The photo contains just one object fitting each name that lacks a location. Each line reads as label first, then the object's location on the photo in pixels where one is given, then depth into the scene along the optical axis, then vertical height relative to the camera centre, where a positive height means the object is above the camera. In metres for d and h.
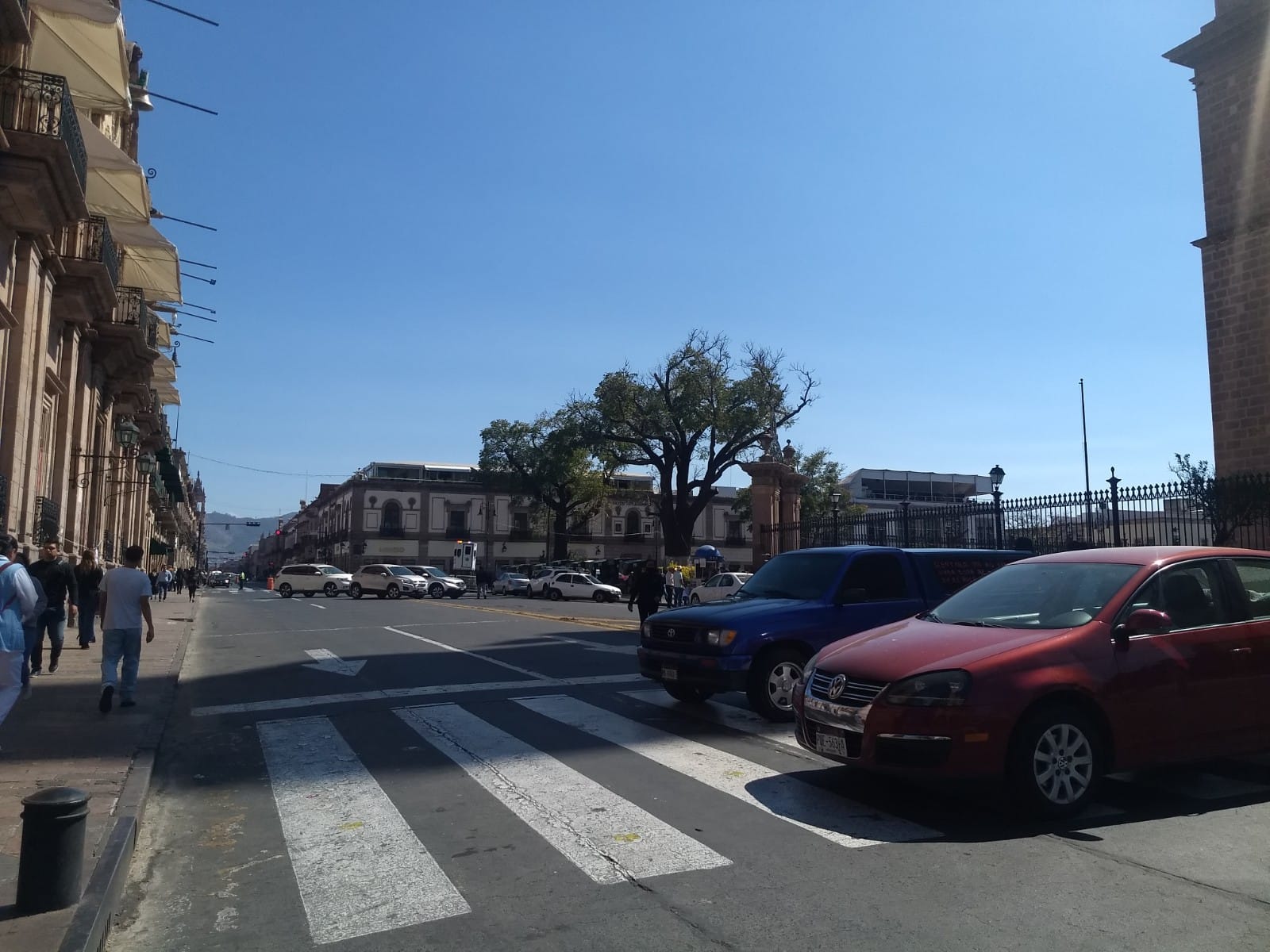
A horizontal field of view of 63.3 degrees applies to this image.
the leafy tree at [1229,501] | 17.22 +1.28
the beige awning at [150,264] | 23.48 +7.52
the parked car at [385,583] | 48.75 -0.47
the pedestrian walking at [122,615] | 10.12 -0.42
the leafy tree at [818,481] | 69.69 +6.73
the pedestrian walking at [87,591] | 18.02 -0.34
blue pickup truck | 9.70 -0.40
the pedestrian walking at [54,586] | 13.37 -0.20
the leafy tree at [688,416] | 52.22 +8.08
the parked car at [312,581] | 51.56 -0.40
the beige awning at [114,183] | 18.58 +7.51
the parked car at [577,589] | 53.75 -0.81
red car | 6.04 -0.64
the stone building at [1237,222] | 22.02 +7.74
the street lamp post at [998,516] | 19.83 +1.17
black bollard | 4.54 -1.24
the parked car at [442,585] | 51.81 -0.61
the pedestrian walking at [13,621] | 6.20 -0.30
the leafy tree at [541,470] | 76.50 +7.80
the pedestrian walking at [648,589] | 19.27 -0.28
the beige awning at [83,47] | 15.82 +8.47
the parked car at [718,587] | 34.19 -0.42
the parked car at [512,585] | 60.25 -0.65
